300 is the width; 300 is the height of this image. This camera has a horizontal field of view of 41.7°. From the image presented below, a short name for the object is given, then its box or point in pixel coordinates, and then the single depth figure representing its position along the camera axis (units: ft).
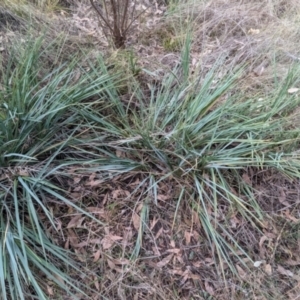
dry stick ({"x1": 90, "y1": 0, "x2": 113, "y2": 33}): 8.85
